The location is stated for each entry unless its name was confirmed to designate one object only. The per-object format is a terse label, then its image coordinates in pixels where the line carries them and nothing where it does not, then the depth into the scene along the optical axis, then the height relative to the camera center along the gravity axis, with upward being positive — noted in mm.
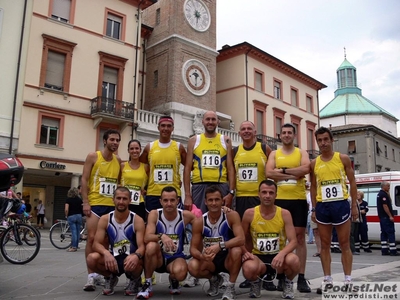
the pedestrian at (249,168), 5734 +722
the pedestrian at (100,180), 5879 +530
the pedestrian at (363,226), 12445 -170
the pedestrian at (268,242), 4750 -299
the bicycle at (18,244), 8070 -605
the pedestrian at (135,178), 6043 +589
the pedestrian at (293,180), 5355 +530
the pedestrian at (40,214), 22922 +36
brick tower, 26203 +10863
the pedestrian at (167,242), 4836 -308
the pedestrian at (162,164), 5938 +787
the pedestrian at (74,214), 11234 +35
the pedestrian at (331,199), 5117 +273
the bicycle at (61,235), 11977 -606
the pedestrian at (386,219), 11531 +61
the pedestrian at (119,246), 4879 -381
